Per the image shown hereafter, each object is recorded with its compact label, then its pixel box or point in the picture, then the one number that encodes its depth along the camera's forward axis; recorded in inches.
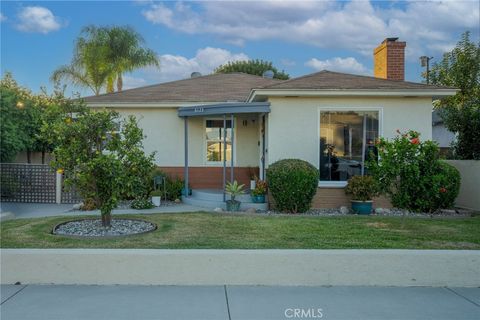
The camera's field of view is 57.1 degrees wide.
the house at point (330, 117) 451.5
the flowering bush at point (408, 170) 318.0
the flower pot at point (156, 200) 497.0
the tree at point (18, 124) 543.5
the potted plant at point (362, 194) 434.3
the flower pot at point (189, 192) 534.8
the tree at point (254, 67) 1528.7
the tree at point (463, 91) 493.0
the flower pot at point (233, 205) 442.0
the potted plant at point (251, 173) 552.4
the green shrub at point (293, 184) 416.2
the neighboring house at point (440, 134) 872.9
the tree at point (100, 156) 291.0
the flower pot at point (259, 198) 456.8
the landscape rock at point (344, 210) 442.9
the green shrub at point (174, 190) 538.9
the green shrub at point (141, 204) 468.8
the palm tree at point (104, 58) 1116.5
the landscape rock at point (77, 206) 470.1
